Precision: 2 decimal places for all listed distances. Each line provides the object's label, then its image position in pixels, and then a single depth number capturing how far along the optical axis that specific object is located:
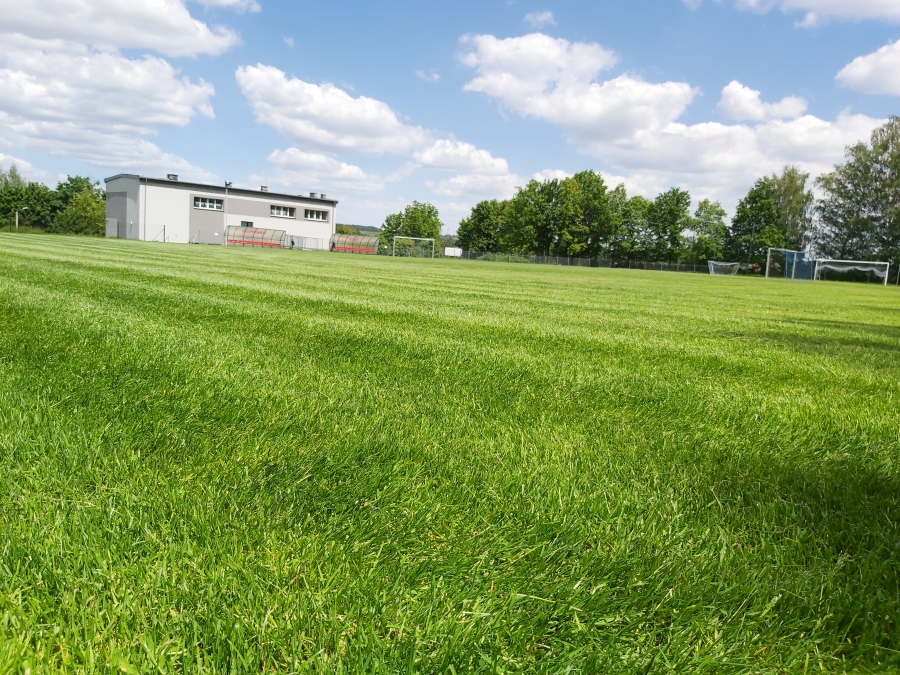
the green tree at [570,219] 74.81
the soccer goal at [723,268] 61.15
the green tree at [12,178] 80.11
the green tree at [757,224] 65.69
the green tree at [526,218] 76.56
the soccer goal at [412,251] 63.41
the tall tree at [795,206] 63.41
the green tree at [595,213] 75.38
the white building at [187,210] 56.75
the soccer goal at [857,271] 50.72
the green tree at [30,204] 67.56
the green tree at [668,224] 74.19
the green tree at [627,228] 75.38
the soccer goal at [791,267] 47.81
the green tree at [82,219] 61.44
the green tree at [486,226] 93.56
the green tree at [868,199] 55.34
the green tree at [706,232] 72.50
